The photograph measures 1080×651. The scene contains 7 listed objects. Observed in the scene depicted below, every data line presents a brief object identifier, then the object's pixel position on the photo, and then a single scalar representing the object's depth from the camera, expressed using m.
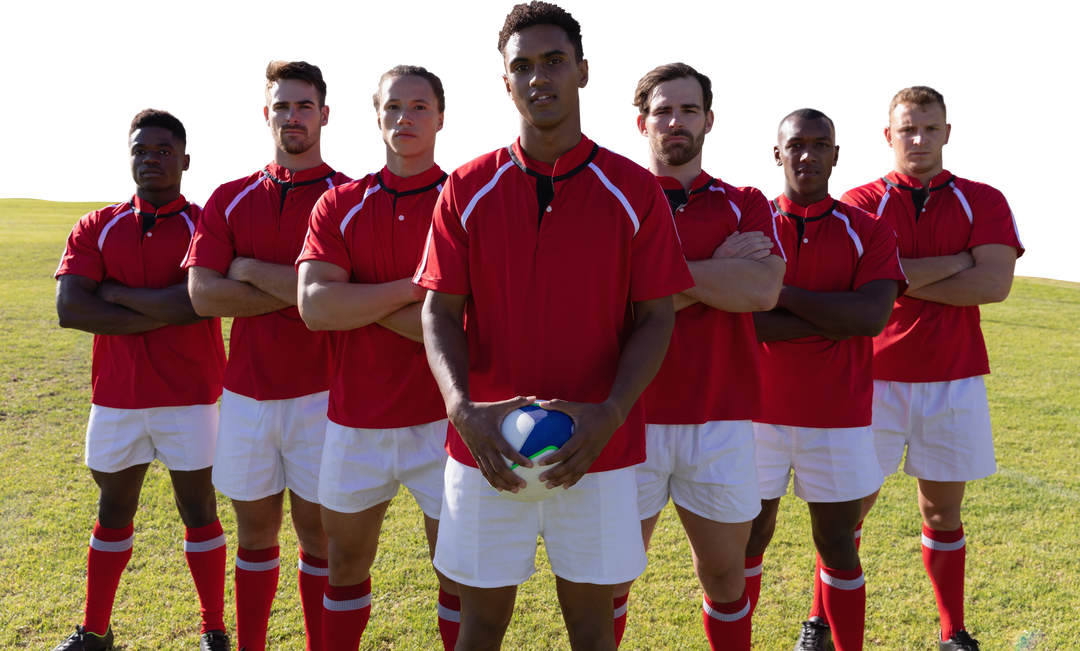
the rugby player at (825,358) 3.54
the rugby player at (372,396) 3.28
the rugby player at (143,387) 3.88
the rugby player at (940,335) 3.97
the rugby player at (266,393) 3.62
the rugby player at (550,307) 2.50
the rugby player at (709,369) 3.16
